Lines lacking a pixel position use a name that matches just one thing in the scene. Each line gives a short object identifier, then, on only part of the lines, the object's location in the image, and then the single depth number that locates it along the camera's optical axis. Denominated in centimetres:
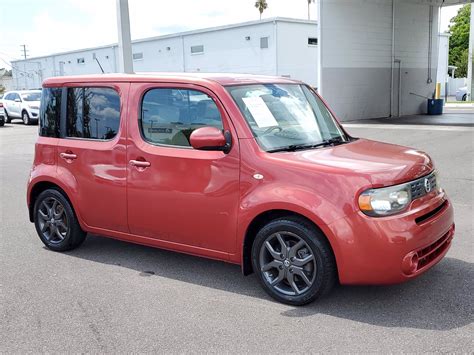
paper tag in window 439
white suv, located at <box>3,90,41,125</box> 2581
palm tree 7700
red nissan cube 379
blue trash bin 2506
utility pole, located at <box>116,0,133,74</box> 1652
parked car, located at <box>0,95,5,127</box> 2515
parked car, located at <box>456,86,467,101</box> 3718
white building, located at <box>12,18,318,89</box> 3005
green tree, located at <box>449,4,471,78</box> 6103
